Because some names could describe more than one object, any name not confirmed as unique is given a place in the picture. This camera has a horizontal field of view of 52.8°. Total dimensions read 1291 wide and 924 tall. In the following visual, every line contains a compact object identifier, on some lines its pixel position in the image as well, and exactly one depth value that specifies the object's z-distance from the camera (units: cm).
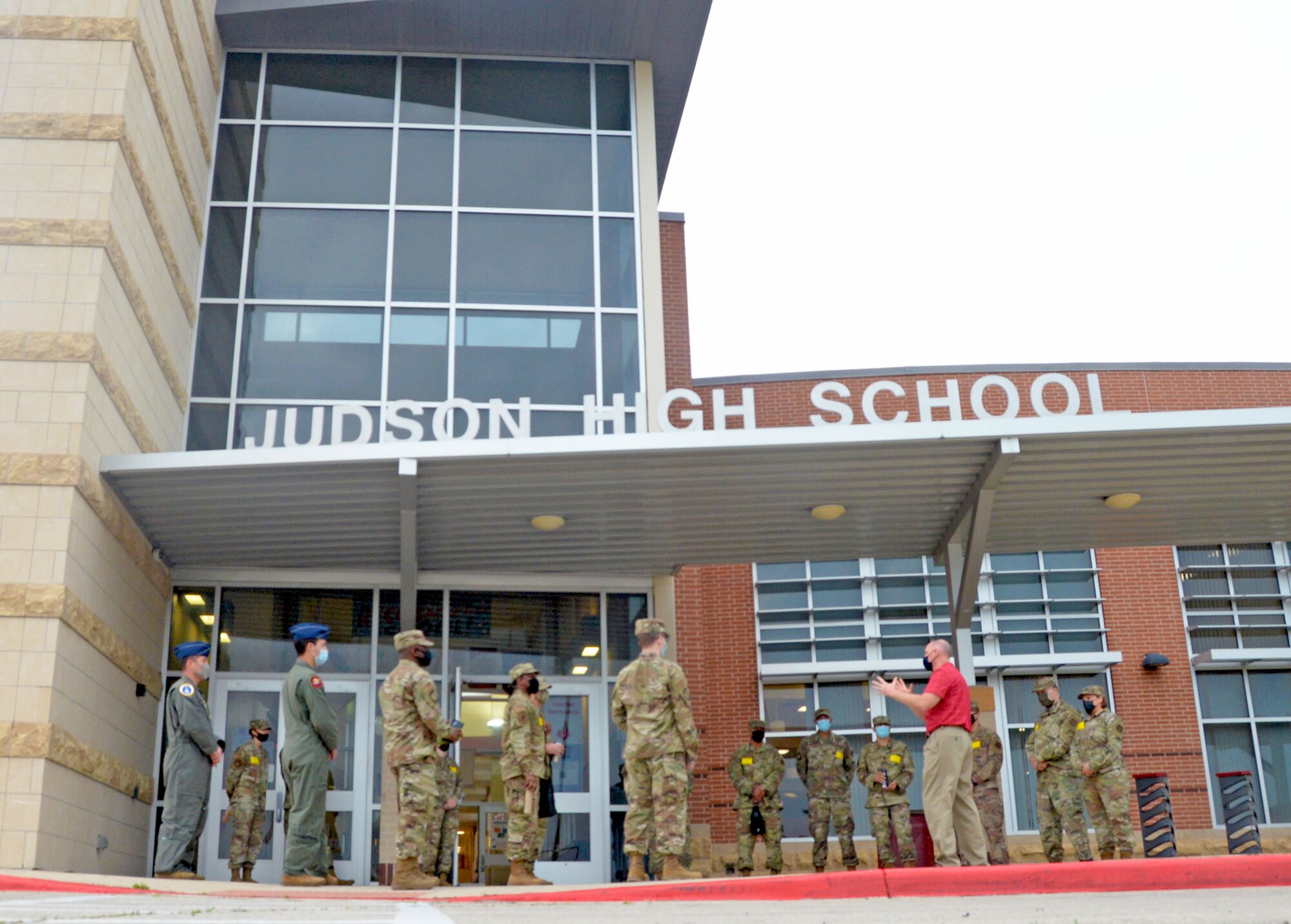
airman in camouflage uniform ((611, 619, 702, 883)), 923
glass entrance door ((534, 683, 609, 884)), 1459
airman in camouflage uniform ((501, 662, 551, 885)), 966
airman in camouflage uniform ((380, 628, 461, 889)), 927
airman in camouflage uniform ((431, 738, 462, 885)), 1109
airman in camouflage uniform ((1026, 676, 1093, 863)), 1306
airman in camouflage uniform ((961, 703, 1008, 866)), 1368
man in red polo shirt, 930
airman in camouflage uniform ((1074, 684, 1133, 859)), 1223
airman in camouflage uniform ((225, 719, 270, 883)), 1300
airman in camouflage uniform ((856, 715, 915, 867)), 1425
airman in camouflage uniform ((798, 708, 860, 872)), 1528
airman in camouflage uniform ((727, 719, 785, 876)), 1515
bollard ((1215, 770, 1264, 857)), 1517
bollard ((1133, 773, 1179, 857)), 1492
